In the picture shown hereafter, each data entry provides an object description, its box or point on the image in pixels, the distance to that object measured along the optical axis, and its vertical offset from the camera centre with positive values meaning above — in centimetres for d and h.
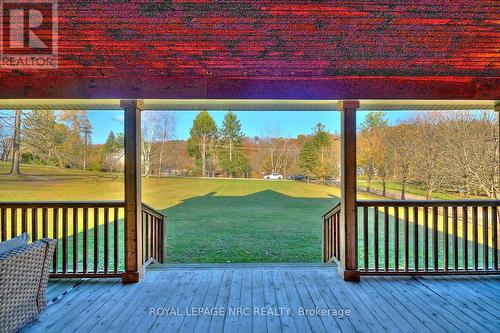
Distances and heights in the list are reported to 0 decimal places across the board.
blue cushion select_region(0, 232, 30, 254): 223 -70
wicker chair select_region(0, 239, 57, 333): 212 -104
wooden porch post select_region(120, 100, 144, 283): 337 -32
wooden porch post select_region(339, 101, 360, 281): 340 -29
